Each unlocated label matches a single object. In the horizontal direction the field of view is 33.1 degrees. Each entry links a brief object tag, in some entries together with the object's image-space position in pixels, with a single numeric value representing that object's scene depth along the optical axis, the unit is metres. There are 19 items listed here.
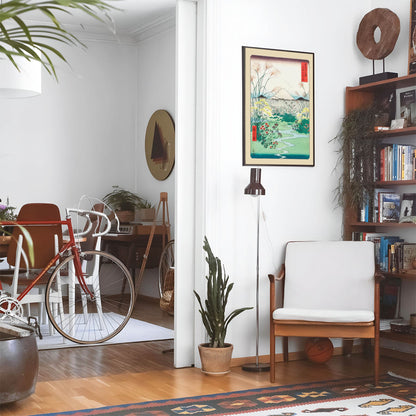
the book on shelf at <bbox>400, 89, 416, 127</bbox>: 4.57
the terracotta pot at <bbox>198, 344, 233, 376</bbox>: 4.16
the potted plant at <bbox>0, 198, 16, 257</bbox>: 5.10
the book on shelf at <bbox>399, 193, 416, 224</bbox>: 4.62
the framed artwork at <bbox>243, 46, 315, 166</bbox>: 4.51
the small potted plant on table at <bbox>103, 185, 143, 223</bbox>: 7.74
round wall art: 7.41
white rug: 5.21
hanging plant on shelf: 4.74
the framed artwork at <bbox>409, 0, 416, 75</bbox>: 4.59
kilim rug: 3.38
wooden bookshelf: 4.57
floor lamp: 4.24
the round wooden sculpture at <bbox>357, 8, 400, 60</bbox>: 4.67
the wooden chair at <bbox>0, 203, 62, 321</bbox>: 5.14
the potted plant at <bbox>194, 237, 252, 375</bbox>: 4.17
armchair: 4.34
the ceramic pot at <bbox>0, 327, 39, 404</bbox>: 3.37
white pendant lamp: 4.95
